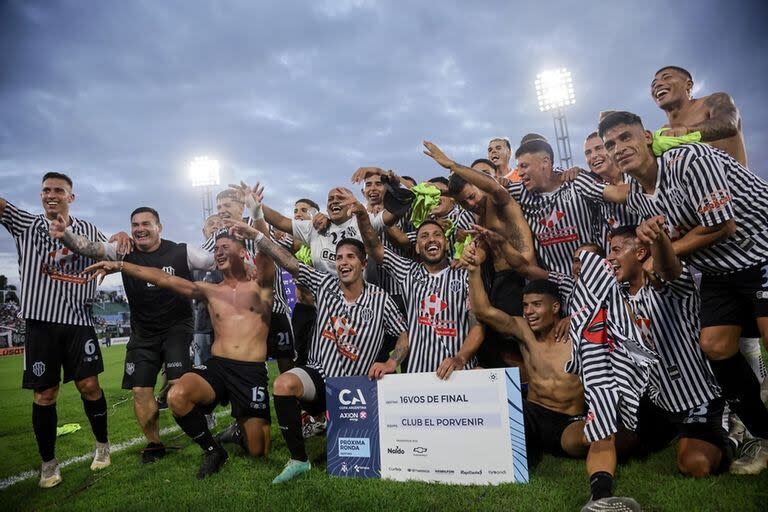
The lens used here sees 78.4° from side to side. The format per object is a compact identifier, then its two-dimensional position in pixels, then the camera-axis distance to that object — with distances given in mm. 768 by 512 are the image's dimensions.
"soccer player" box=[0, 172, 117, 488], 4879
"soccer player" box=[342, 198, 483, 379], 4375
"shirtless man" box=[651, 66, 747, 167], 4188
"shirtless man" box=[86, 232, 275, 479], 4512
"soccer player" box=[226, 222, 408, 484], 4387
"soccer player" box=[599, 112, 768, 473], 3299
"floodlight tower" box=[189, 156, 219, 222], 27625
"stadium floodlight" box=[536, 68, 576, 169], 23438
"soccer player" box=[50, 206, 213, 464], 5160
